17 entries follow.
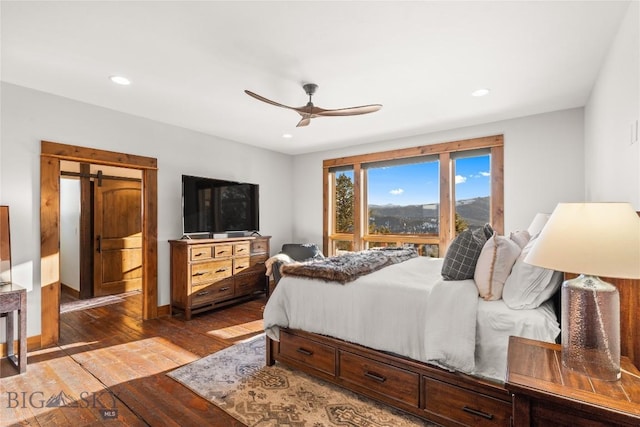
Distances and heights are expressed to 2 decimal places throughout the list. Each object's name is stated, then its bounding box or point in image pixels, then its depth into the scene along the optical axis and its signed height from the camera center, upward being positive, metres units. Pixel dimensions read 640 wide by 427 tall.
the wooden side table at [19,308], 2.63 -0.75
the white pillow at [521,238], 2.31 -0.19
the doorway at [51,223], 3.21 -0.06
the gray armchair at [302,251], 4.83 -0.56
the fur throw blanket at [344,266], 2.48 -0.43
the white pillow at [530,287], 1.81 -0.42
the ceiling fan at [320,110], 2.84 +0.94
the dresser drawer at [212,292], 4.12 -1.03
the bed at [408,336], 1.79 -0.81
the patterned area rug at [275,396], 2.05 -1.31
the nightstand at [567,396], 1.00 -0.60
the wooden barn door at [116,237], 5.41 -0.35
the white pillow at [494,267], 1.96 -0.33
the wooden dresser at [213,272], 4.07 -0.78
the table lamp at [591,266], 1.07 -0.18
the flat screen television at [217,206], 4.30 +0.14
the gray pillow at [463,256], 2.12 -0.29
